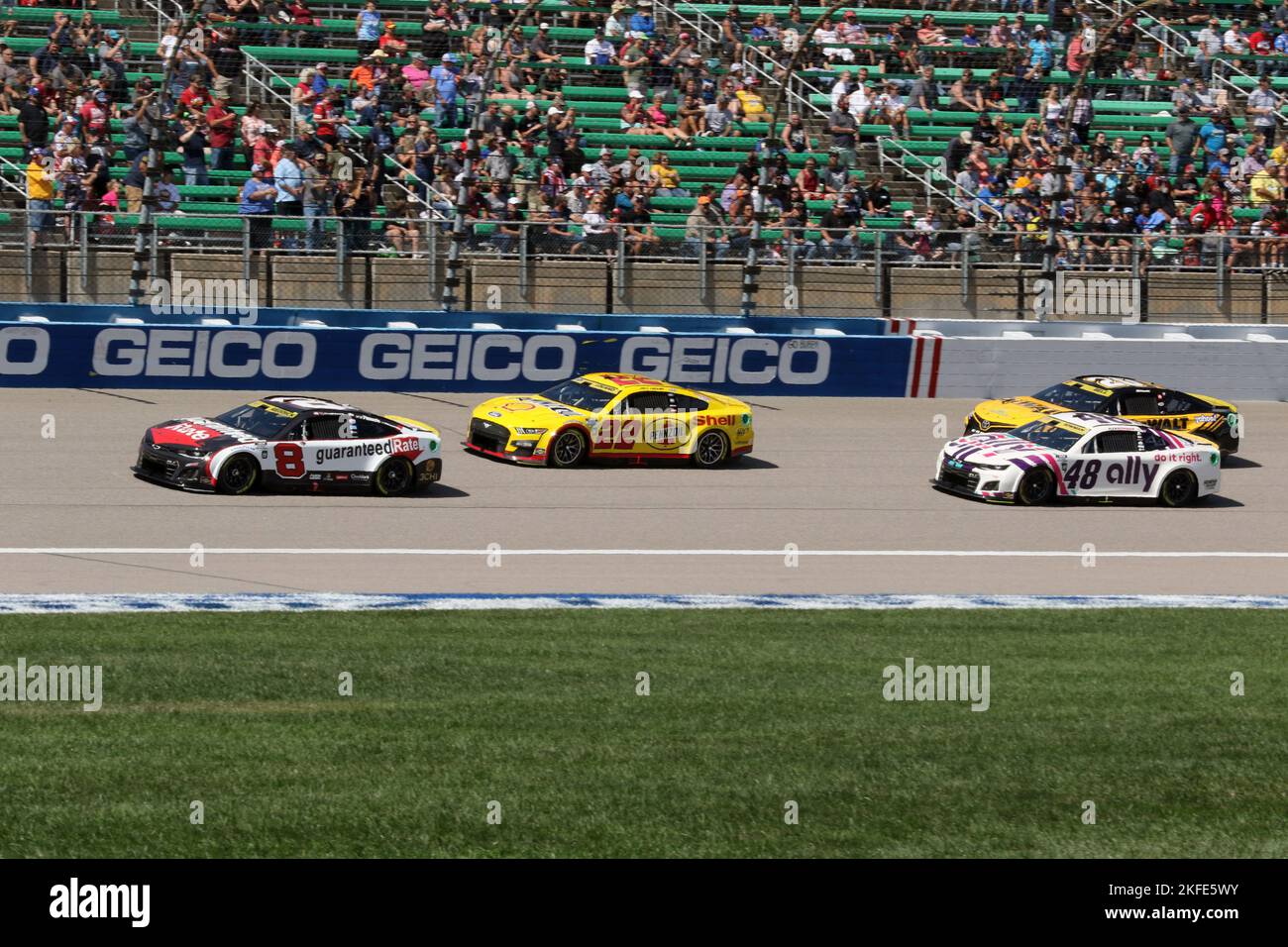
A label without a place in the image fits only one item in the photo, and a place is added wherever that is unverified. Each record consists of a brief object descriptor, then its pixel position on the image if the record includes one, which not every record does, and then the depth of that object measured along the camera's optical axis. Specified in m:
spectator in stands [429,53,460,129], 30.94
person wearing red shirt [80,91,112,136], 28.55
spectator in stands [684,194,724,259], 28.36
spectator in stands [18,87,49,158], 28.12
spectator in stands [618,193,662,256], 28.16
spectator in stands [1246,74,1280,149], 35.91
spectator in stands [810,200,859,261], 28.88
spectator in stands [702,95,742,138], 32.78
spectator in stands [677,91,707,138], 32.50
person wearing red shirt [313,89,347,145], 29.11
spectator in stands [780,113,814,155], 32.84
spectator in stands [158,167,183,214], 27.76
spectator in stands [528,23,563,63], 33.44
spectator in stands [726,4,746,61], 34.86
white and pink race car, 22.30
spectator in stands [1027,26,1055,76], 36.66
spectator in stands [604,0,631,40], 34.38
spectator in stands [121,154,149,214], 27.30
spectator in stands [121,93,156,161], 28.09
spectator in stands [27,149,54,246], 26.39
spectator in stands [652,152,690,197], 30.11
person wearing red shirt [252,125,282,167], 27.88
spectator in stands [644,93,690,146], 32.38
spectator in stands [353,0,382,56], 32.47
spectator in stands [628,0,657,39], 34.59
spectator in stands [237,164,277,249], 27.25
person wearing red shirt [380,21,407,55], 32.31
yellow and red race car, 22.89
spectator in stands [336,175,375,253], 26.88
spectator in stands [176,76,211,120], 29.25
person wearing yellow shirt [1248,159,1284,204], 33.28
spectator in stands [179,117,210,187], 28.52
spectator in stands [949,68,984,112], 34.94
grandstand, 27.61
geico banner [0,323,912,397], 25.47
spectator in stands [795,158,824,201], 30.80
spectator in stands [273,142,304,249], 27.27
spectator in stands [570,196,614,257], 28.00
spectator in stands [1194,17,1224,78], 38.66
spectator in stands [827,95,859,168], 32.59
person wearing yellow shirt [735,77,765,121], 33.44
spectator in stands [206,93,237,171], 28.89
